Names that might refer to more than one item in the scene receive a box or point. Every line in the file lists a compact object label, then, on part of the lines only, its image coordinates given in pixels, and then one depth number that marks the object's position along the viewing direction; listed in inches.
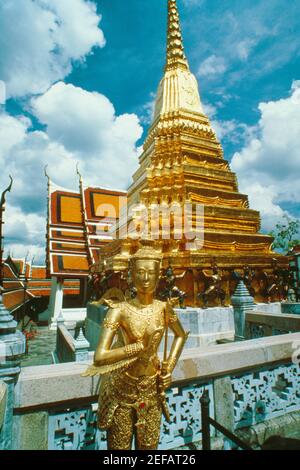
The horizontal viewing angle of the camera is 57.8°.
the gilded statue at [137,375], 98.4
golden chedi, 455.8
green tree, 1754.4
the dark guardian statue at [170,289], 390.9
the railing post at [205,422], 106.6
